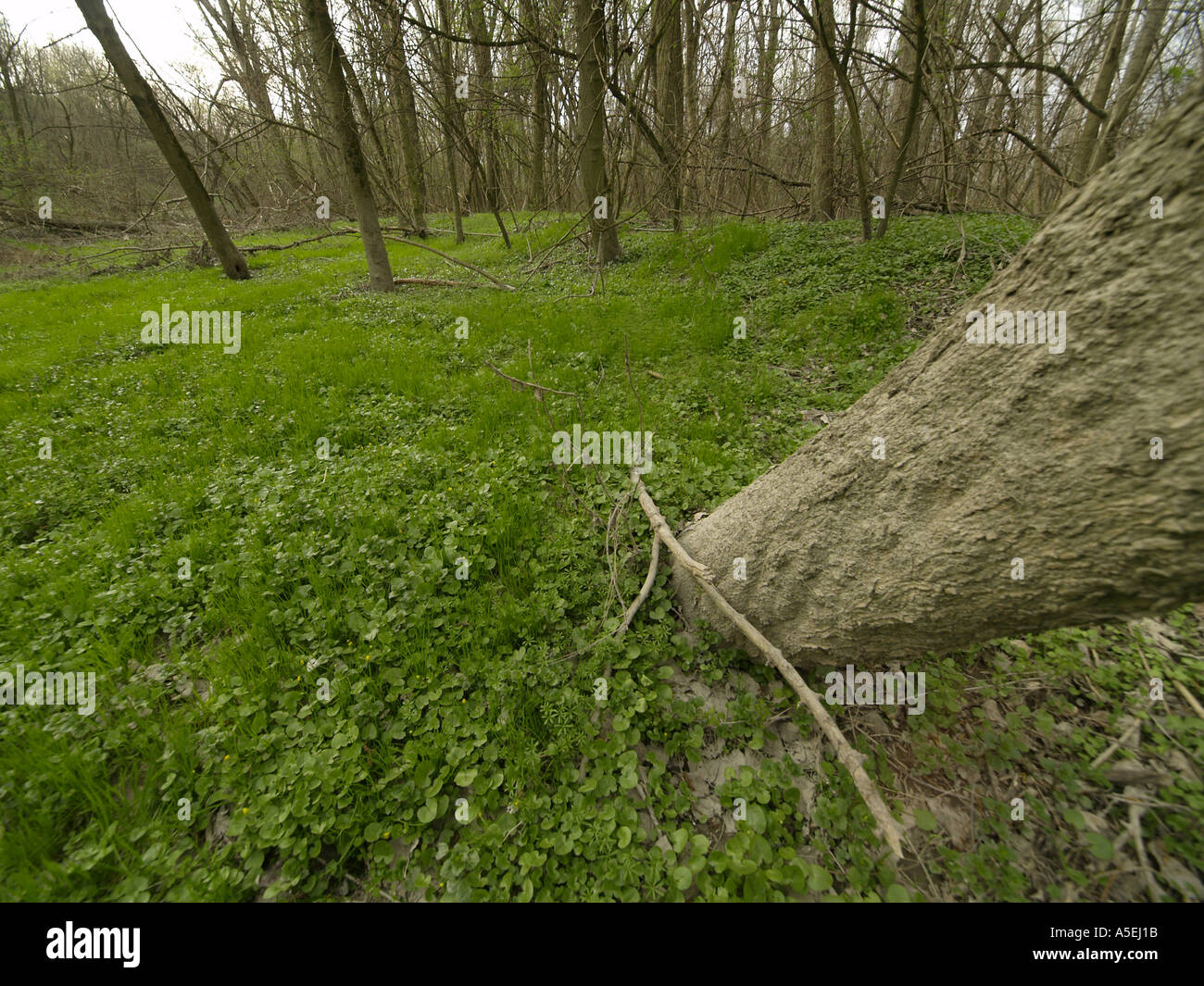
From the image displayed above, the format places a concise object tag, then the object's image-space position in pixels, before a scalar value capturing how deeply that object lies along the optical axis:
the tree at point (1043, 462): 1.16
